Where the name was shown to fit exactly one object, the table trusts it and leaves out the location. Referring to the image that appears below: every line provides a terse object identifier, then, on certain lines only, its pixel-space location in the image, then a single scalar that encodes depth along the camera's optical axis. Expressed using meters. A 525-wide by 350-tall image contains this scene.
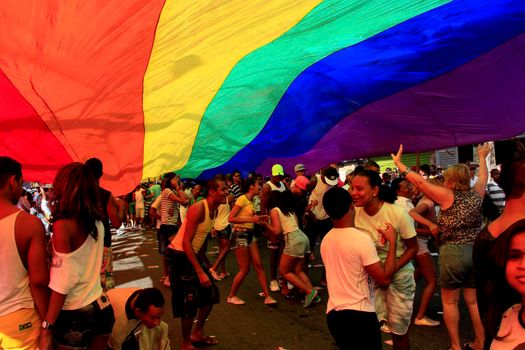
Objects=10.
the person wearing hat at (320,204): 7.17
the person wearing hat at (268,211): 6.79
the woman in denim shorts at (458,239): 3.77
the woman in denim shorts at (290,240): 5.79
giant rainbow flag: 3.26
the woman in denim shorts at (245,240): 6.01
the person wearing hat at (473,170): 9.12
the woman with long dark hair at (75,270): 2.47
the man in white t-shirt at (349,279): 2.68
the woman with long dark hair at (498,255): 1.73
